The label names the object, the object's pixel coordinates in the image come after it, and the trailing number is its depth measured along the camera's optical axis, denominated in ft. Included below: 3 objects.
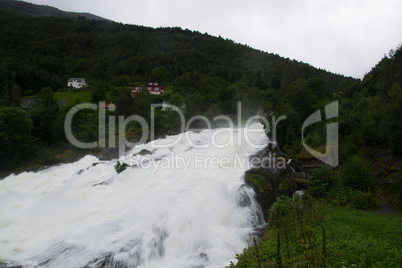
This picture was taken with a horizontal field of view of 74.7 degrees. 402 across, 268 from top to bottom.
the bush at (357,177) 39.86
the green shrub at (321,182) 42.95
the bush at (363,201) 36.52
